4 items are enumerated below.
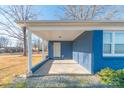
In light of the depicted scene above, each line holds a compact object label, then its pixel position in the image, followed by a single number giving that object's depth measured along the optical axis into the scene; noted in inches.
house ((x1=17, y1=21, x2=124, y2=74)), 167.5
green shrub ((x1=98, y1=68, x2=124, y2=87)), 137.3
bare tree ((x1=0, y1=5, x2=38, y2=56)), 704.8
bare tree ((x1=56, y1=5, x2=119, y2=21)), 582.4
